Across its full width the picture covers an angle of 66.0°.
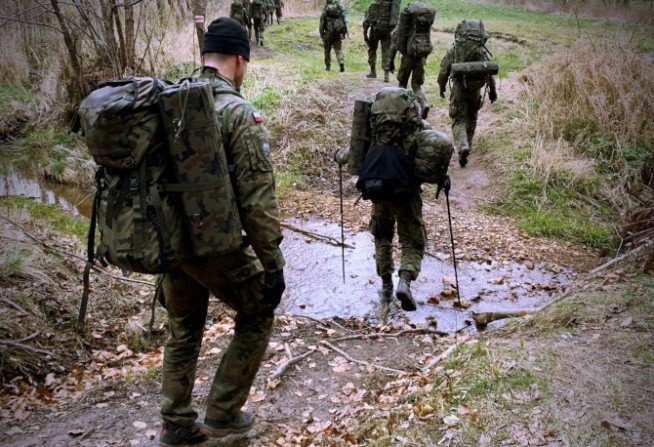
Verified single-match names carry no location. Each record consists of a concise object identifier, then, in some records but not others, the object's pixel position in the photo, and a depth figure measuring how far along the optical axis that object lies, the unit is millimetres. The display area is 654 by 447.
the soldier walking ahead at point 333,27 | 13578
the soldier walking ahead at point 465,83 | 8188
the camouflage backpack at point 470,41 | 8172
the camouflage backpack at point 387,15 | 12523
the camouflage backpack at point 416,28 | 10094
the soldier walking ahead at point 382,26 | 12578
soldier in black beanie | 2715
